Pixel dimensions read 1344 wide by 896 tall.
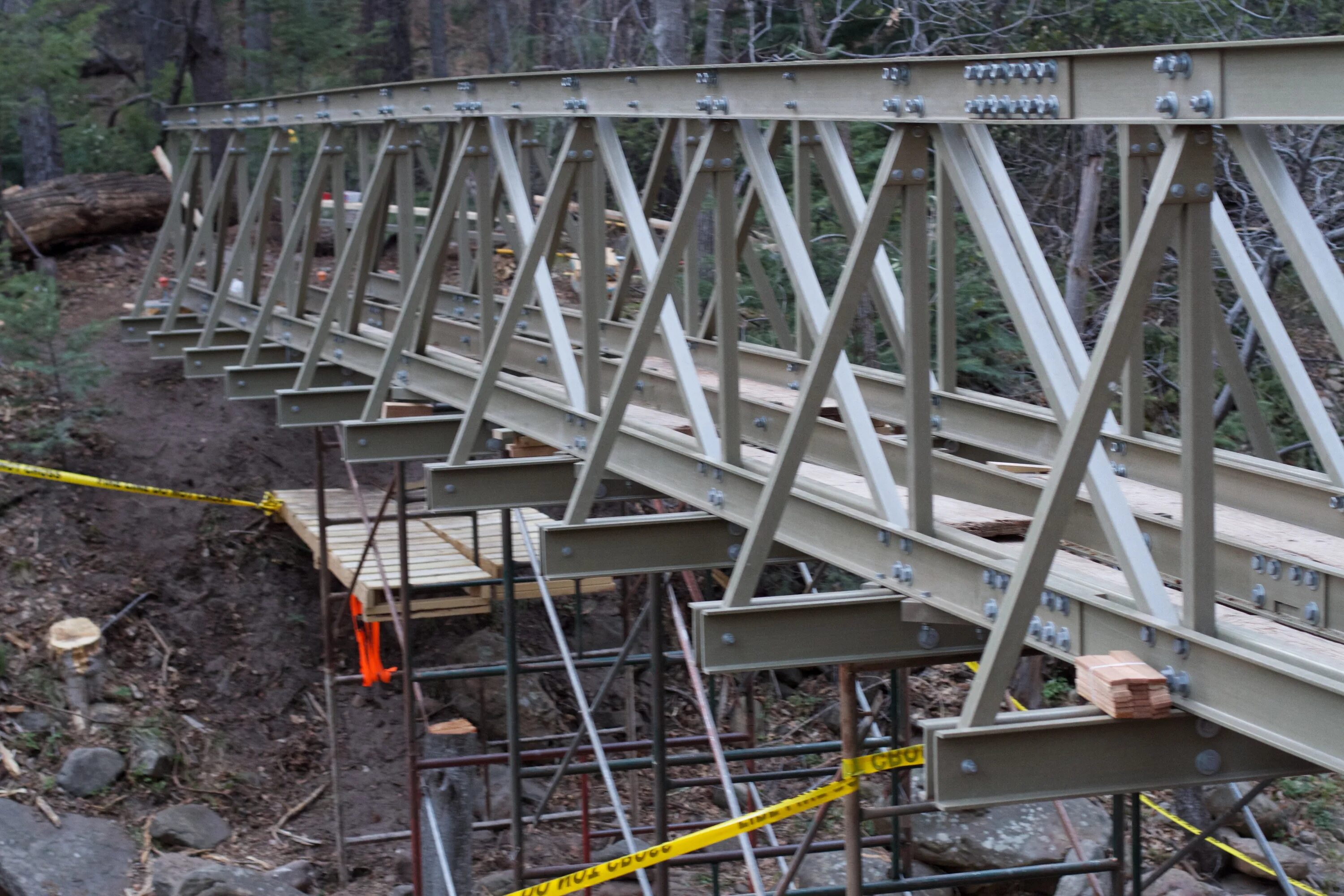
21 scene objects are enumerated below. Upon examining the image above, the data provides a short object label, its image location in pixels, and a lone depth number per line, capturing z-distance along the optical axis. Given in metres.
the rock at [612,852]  12.66
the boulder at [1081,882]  11.37
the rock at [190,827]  12.21
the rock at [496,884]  11.84
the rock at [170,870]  11.06
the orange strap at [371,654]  13.58
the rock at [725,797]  14.05
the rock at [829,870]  11.82
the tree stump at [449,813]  11.55
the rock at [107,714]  13.16
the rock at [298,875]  11.91
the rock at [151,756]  12.83
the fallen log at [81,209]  18.81
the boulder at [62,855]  11.15
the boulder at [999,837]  12.14
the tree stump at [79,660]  13.22
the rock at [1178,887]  11.04
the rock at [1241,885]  12.31
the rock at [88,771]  12.38
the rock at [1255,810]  12.81
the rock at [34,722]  12.72
